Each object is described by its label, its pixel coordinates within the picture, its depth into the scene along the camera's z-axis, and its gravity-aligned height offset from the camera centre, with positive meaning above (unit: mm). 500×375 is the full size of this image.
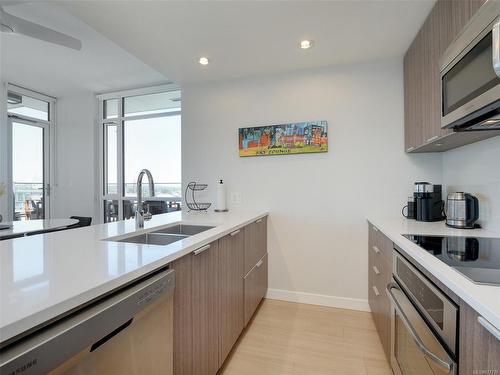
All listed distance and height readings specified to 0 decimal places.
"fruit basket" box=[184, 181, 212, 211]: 2793 -163
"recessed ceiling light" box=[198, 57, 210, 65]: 2328 +1228
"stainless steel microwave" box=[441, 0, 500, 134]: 904 +479
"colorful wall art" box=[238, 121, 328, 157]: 2479 +505
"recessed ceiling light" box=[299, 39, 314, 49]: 2025 +1210
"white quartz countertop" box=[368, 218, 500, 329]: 635 -302
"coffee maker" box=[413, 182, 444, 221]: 1939 -129
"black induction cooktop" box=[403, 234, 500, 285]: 827 -298
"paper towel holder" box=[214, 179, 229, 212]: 2726 -85
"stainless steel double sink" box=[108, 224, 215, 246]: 1453 -319
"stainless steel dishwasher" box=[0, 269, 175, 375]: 520 -405
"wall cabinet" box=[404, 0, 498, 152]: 1351 +781
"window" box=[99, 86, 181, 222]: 3895 +662
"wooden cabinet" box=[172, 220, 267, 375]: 1099 -662
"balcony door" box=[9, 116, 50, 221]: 3977 +305
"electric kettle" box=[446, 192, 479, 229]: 1617 -163
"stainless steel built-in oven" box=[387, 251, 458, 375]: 830 -577
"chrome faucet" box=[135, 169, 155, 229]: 1618 -87
